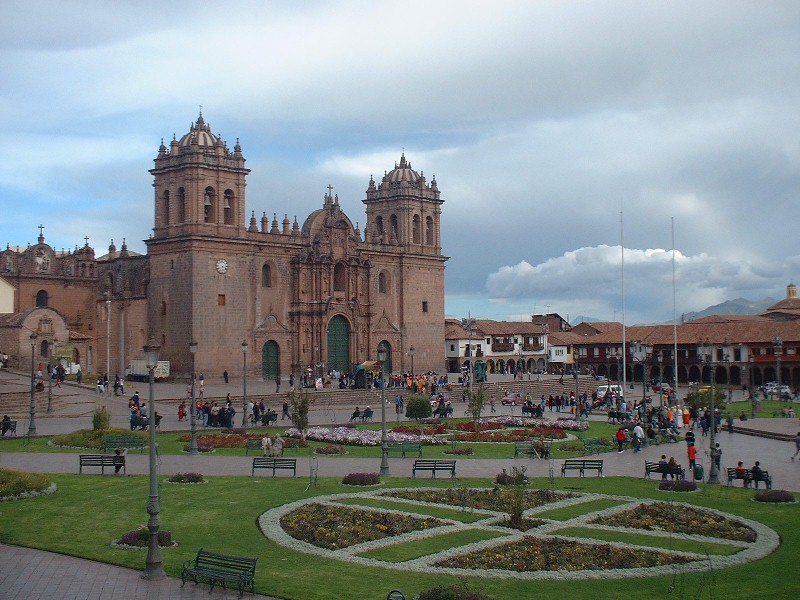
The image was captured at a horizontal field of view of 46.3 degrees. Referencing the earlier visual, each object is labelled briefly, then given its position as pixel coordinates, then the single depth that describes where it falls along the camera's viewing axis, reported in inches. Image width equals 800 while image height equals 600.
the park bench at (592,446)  1224.8
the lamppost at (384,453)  1007.6
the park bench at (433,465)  992.2
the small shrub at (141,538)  669.3
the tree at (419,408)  1556.3
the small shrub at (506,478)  848.8
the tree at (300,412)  1275.8
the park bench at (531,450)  1178.0
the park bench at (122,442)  1140.5
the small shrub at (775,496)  839.7
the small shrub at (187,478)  931.3
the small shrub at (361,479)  921.5
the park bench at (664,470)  971.3
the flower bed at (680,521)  714.8
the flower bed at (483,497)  825.5
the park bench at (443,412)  1705.2
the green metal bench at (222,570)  556.7
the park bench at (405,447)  1154.2
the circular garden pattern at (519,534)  622.1
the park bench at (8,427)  1306.6
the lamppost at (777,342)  1918.1
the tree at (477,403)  1365.5
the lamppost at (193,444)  1164.6
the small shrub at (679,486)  911.7
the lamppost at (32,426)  1310.3
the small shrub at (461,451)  1195.9
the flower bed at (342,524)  689.0
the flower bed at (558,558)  617.6
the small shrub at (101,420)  1238.9
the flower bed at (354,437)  1293.1
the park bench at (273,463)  994.1
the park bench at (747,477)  924.0
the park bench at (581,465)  1008.9
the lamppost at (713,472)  975.6
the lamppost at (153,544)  589.3
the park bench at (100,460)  980.1
